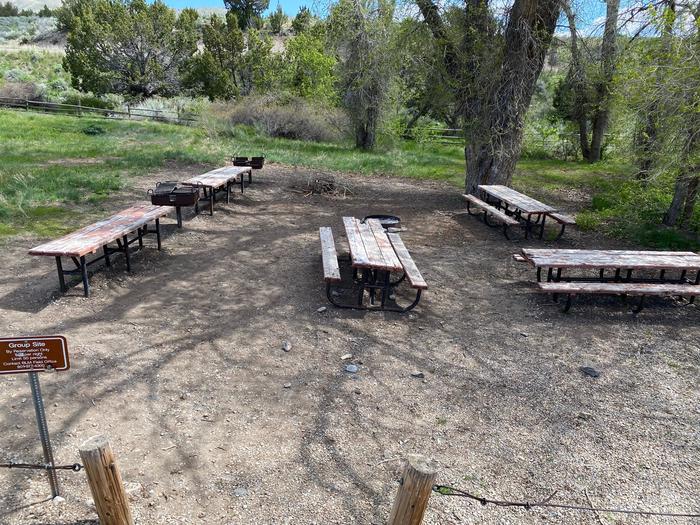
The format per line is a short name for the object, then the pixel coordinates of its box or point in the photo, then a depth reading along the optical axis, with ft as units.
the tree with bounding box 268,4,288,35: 192.85
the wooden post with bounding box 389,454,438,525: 6.97
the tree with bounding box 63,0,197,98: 104.42
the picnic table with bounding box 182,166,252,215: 28.09
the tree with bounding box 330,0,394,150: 37.40
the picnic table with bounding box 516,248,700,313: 17.28
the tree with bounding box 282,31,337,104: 81.30
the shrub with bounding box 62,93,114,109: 96.90
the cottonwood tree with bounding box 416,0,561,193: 29.07
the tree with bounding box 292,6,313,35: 142.86
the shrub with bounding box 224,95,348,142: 72.54
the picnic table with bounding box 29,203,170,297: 16.08
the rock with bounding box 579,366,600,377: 13.93
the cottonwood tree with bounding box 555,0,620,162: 28.58
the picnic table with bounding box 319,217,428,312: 16.69
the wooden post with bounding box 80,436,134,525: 7.25
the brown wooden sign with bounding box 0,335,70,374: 7.82
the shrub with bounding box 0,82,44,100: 92.43
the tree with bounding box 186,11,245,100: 105.09
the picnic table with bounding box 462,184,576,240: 25.53
